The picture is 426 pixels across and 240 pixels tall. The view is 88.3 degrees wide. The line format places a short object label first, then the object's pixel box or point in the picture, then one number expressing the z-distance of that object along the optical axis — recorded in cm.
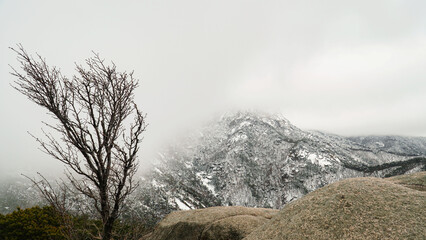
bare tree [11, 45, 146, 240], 959
